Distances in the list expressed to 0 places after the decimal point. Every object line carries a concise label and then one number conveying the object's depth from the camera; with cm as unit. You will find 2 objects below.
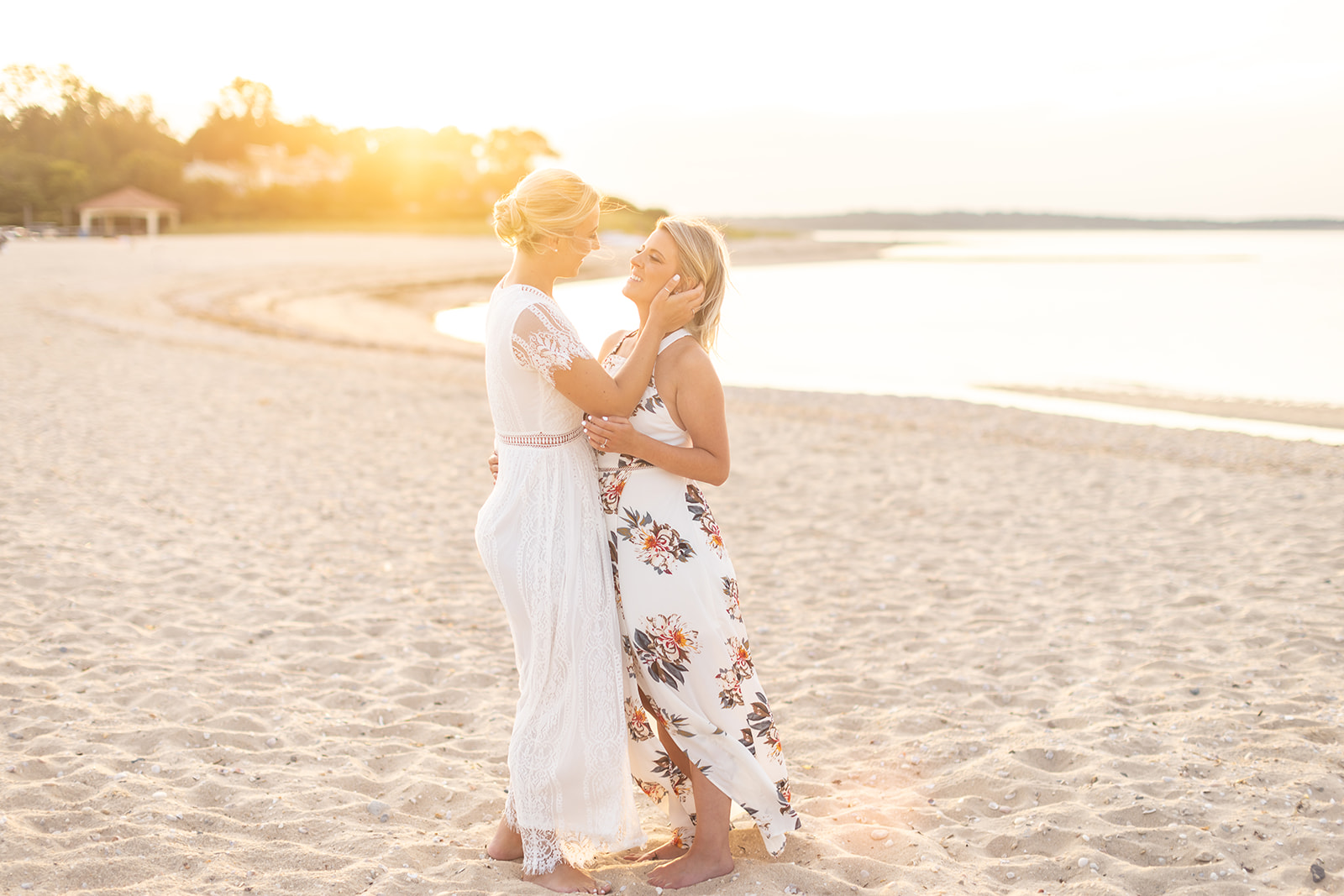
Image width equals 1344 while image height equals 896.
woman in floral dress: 285
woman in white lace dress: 274
